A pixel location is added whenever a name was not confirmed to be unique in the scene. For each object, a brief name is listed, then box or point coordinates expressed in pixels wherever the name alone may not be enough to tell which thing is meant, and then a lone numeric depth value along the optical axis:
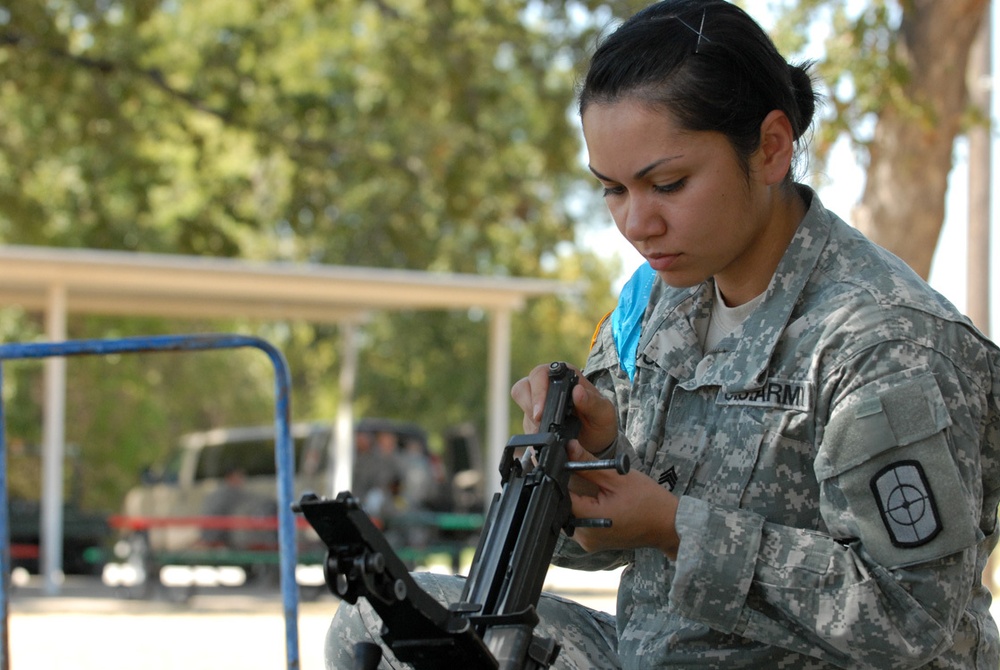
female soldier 2.07
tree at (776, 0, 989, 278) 7.36
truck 13.26
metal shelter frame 13.26
